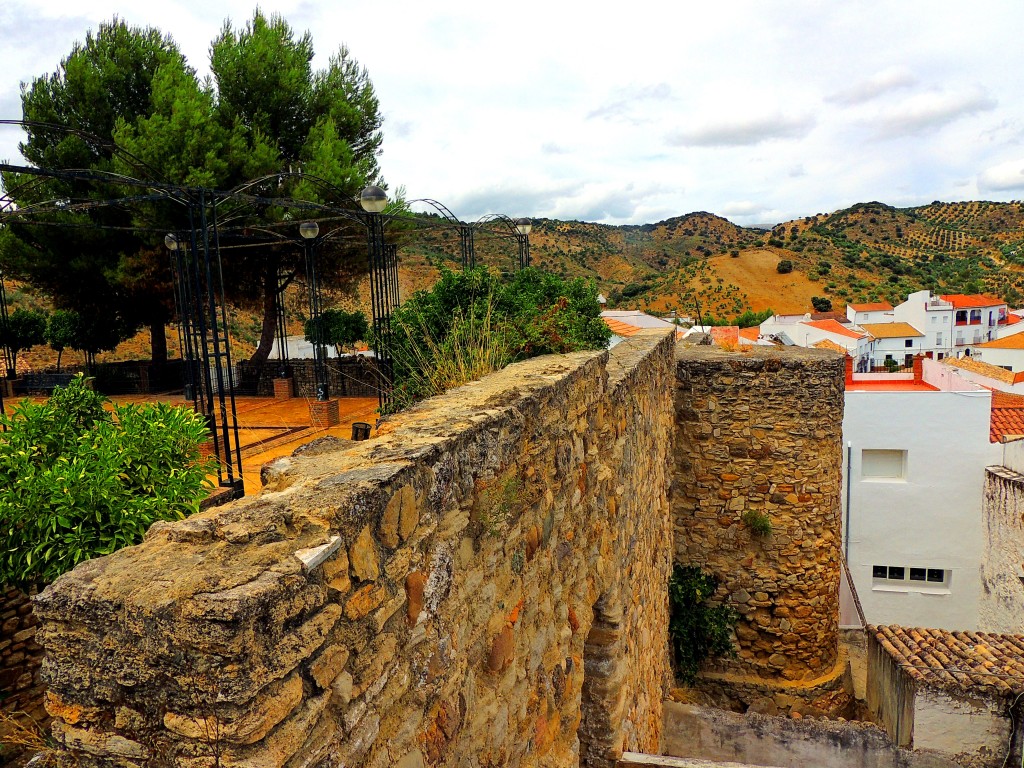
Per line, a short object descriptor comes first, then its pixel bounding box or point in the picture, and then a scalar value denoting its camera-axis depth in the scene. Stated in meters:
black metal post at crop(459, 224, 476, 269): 11.41
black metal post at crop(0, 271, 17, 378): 15.23
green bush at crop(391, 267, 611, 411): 4.18
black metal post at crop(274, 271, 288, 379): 15.38
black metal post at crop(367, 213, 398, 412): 9.12
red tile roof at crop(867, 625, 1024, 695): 6.74
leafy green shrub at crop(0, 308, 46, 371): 16.91
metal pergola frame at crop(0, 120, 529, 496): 6.14
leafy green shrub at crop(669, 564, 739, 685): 8.18
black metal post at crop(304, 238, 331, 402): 10.81
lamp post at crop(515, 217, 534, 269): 11.77
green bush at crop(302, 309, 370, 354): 14.81
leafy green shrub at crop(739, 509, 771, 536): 8.13
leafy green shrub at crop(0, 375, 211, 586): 3.36
